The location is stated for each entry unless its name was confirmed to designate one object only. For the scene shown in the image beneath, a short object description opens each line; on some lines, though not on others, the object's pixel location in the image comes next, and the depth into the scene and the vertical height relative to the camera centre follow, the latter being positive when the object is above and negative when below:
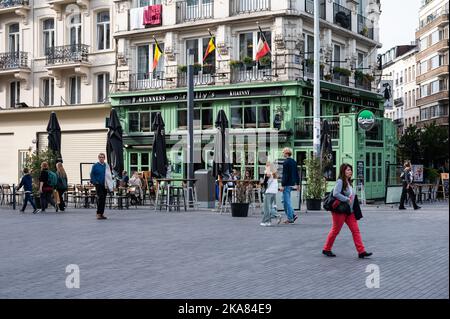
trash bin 22.90 -1.14
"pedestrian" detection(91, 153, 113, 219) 18.20 -0.73
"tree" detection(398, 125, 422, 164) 46.38 +0.73
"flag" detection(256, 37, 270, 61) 30.55 +4.96
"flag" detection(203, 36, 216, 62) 31.95 +5.26
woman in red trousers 9.91 -0.79
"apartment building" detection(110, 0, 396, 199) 31.03 +3.60
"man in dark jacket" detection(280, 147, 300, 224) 16.31 -0.66
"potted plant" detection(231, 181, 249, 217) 18.77 -1.35
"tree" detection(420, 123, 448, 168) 43.50 +0.83
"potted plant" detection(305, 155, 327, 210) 21.94 -1.03
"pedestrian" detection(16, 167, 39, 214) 22.16 -1.05
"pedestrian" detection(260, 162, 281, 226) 15.52 -0.86
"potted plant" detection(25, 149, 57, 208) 23.91 -0.22
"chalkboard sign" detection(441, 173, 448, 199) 28.40 -1.13
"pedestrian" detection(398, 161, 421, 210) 22.45 -1.01
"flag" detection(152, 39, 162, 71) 33.50 +5.14
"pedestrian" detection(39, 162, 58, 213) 21.69 -0.97
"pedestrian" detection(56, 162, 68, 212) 22.39 -0.99
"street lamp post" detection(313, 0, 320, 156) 26.45 +2.81
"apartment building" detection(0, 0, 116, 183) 37.19 +4.68
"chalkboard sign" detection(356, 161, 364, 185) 29.20 -0.61
